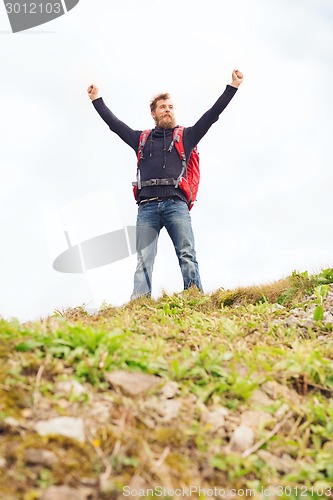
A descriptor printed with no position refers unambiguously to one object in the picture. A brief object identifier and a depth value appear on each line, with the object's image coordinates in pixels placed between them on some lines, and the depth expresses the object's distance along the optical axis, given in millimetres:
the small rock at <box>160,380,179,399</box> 3291
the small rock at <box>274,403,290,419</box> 3418
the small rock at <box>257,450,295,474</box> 3037
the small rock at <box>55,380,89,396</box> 3062
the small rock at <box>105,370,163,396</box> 3207
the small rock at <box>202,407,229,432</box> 3131
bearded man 9016
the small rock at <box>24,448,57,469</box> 2537
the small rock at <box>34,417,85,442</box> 2734
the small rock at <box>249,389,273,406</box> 3509
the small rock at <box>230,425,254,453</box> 3069
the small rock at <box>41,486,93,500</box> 2367
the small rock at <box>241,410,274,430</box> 3281
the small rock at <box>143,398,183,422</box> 3100
